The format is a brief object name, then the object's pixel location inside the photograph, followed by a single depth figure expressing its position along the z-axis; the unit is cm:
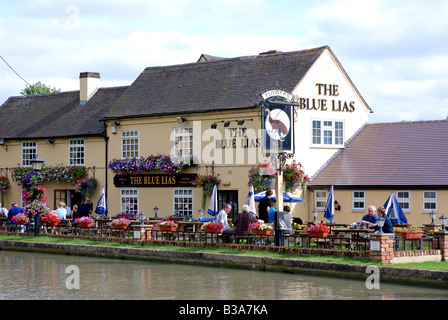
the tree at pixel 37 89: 7025
